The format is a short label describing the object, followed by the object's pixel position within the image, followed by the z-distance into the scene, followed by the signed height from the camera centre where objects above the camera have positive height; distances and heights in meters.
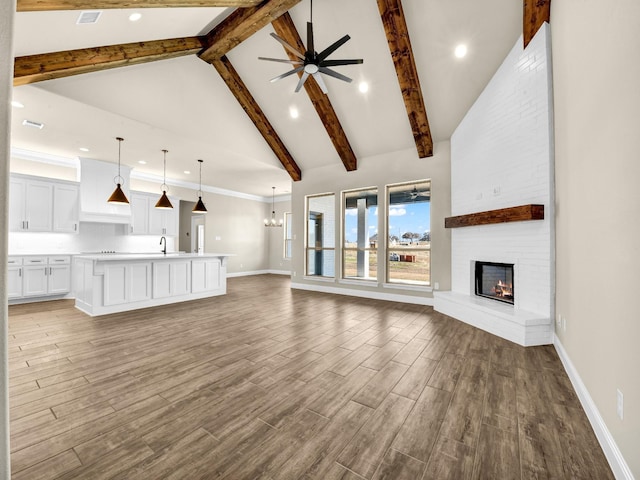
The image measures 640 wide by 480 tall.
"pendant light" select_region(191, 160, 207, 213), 6.21 +0.81
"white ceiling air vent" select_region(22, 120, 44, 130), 4.48 +2.00
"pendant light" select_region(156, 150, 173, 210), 5.69 +0.85
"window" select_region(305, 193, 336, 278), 7.23 +0.21
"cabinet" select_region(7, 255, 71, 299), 5.29 -0.68
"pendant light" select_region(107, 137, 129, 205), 5.07 +0.86
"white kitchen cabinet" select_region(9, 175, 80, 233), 5.48 +0.80
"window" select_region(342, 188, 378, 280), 6.57 +0.23
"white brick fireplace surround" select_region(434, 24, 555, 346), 3.22 +0.79
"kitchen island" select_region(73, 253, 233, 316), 4.57 -0.72
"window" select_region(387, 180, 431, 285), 5.76 +0.24
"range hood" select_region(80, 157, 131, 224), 6.18 +1.22
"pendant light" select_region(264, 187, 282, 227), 10.31 +0.96
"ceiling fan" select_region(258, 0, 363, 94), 3.25 +2.29
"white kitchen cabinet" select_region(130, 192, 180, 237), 7.23 +0.74
